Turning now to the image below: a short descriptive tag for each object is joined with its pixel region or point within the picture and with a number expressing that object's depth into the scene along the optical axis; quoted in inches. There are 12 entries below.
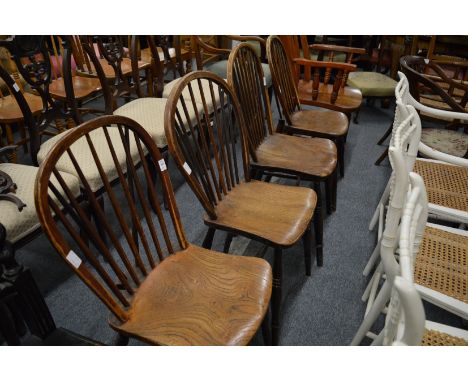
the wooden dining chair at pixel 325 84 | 84.4
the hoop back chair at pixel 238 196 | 44.9
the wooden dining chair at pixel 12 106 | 80.7
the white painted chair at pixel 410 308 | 20.9
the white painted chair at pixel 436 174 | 50.1
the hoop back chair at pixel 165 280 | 32.4
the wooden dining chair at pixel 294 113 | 73.0
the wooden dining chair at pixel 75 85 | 85.3
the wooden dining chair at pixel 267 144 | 59.5
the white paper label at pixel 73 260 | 30.3
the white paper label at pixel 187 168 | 44.1
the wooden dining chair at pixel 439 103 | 74.2
